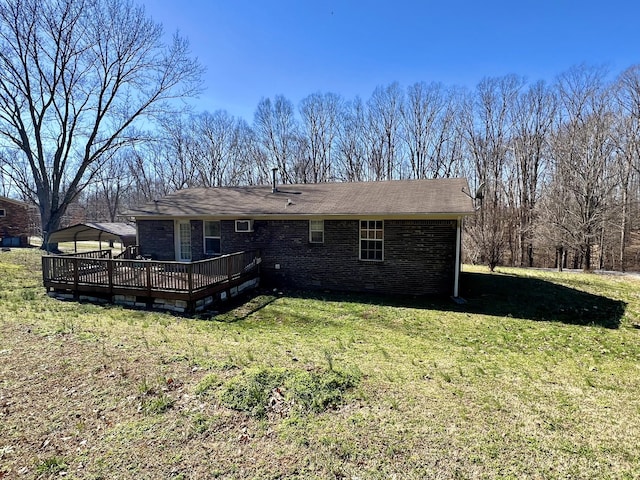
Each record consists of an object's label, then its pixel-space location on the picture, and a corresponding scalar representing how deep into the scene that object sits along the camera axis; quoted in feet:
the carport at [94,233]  53.78
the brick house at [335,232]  31.94
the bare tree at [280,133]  107.86
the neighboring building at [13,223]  81.76
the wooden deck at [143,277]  27.25
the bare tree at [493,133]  85.20
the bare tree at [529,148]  80.53
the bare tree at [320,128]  104.88
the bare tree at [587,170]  61.36
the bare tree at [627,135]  66.18
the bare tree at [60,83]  61.52
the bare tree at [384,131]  100.07
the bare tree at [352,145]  103.19
